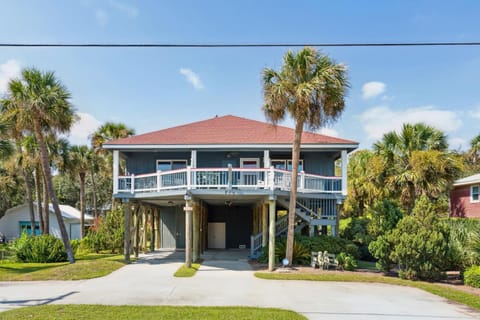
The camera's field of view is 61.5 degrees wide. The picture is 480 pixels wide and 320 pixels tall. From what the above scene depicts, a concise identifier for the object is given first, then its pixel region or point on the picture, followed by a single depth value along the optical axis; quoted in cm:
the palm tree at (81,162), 2834
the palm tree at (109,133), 2906
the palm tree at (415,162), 1909
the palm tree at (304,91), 1458
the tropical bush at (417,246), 1353
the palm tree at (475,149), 4259
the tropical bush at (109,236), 2338
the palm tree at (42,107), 1681
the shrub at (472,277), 1296
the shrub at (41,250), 1961
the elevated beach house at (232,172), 1609
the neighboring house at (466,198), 2428
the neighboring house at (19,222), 3747
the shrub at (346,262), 1566
